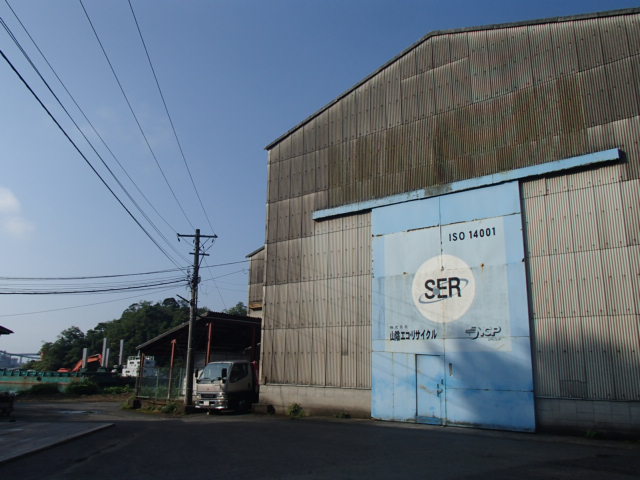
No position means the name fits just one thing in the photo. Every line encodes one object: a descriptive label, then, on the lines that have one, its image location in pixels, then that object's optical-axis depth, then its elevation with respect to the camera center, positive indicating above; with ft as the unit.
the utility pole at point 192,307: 75.53 +7.47
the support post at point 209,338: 84.84 +2.70
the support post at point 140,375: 91.23 -3.88
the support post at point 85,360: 189.04 -2.26
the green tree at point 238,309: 445.29 +41.27
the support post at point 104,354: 212.19 +0.03
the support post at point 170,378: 86.09 -4.09
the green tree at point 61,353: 326.22 +0.56
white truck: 68.95 -4.47
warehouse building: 45.57 +12.65
